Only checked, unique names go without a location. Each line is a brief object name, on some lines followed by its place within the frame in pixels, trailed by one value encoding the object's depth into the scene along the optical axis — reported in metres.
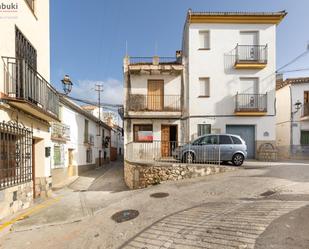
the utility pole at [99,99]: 20.53
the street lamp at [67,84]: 9.77
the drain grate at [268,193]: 5.42
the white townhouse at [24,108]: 5.20
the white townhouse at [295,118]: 15.32
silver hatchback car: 9.10
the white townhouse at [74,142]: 11.42
